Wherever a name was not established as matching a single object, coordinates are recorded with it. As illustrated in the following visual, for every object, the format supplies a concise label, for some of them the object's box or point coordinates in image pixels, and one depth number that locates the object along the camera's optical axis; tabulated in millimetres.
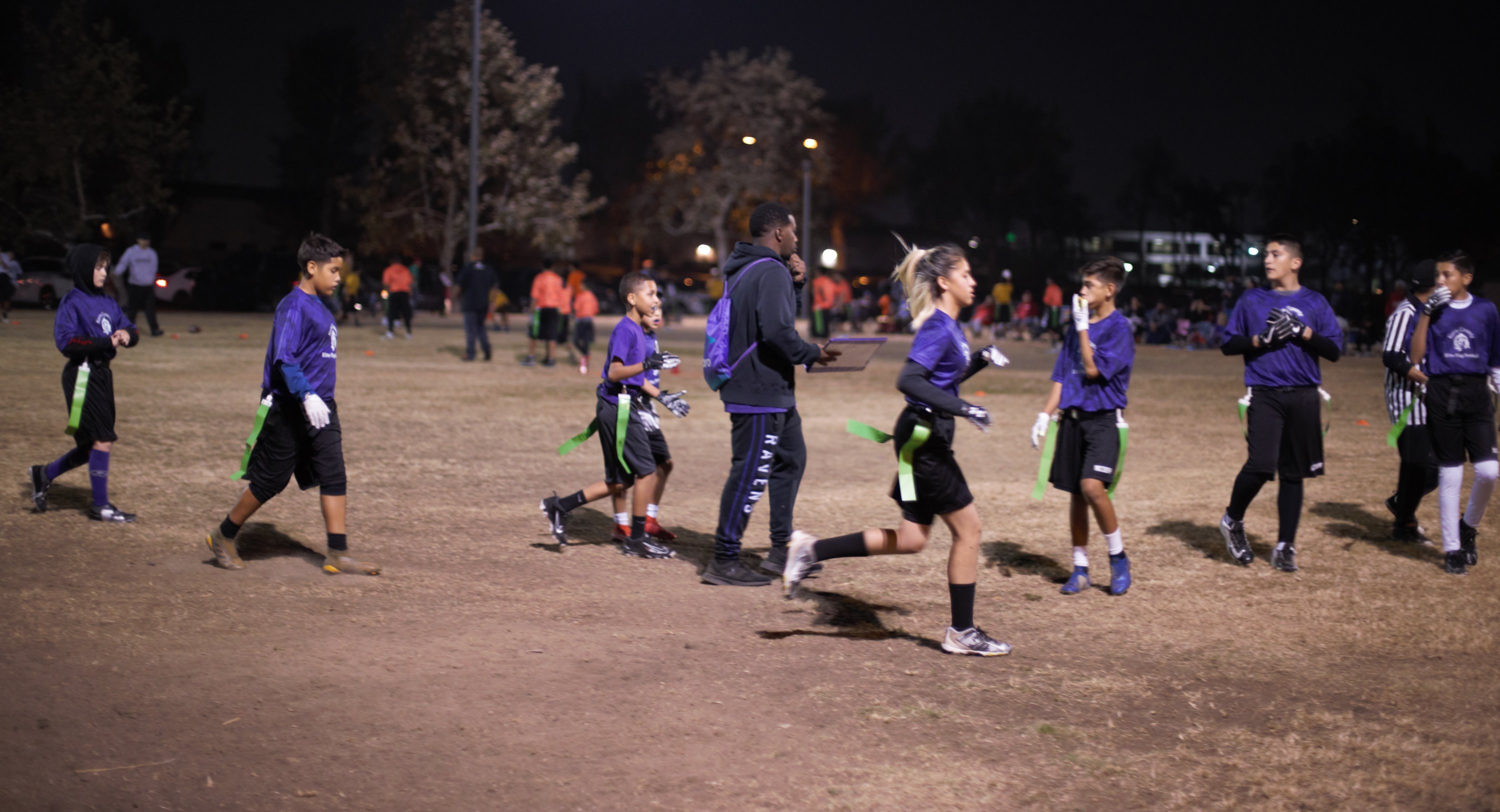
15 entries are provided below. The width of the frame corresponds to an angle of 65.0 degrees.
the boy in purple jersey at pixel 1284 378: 6805
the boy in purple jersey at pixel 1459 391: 7008
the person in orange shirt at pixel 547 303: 19812
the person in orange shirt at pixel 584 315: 19281
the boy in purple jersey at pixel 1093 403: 6238
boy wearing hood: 7324
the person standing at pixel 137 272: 20531
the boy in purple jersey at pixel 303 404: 6145
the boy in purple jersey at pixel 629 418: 7121
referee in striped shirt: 7395
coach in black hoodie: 6156
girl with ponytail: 5117
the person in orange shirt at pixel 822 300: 31422
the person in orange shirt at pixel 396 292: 24891
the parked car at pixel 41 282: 32188
